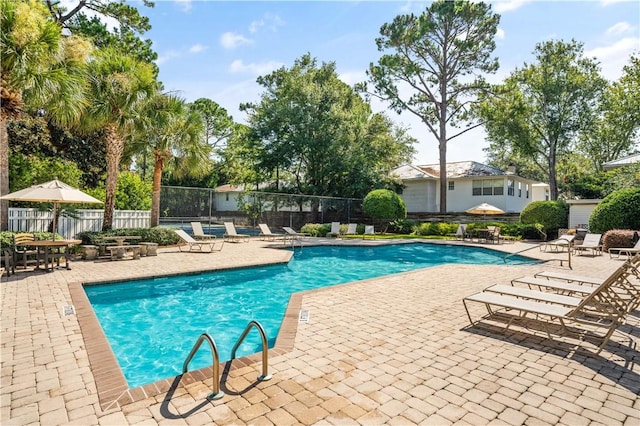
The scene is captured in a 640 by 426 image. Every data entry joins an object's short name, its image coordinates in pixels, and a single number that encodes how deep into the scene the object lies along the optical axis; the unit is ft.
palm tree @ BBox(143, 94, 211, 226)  42.91
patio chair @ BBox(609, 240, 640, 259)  37.79
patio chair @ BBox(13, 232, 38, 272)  26.73
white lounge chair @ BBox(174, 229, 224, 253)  43.39
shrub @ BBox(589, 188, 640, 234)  48.92
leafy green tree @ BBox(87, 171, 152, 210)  50.06
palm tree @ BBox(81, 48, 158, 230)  37.37
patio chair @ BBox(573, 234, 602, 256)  43.22
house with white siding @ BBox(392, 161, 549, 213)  85.25
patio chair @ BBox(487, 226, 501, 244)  59.67
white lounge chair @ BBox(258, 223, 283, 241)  60.39
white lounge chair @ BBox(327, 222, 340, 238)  66.63
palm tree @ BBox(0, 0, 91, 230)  27.27
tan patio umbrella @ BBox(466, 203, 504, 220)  65.21
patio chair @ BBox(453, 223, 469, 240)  64.70
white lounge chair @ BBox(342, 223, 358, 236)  69.17
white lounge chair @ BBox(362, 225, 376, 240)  70.08
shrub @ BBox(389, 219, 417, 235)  76.02
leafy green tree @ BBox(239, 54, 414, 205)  80.48
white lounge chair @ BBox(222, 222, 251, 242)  55.21
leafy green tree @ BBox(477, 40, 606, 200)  83.71
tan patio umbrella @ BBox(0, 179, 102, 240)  27.30
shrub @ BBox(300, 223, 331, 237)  68.80
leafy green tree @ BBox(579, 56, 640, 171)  76.02
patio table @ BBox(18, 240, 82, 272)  27.20
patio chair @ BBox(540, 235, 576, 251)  43.50
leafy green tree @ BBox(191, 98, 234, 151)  129.08
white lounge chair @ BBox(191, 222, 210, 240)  48.47
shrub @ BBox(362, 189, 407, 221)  72.79
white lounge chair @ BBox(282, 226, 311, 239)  57.40
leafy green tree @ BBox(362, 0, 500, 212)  76.45
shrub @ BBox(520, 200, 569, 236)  65.36
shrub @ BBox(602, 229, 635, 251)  44.91
